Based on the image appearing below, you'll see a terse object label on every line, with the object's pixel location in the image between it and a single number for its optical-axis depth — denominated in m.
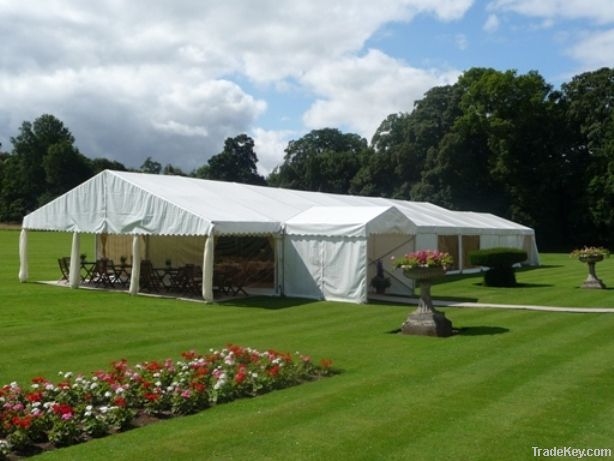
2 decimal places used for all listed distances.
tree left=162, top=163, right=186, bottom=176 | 82.01
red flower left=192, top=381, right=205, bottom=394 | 6.70
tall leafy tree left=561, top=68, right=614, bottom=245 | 46.75
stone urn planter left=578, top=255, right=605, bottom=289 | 19.73
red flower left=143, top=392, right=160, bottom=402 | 6.41
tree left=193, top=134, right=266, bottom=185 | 75.25
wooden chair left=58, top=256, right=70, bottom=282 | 20.41
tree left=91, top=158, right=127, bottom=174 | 79.00
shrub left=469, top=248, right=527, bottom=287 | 21.23
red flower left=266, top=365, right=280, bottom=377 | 7.67
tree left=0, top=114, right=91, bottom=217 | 69.12
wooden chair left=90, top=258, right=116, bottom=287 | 19.89
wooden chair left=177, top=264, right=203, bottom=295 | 17.75
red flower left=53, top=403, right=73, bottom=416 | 5.72
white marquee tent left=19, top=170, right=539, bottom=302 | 16.78
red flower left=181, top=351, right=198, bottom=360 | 7.77
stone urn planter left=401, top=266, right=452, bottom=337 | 11.46
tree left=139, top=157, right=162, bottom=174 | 97.16
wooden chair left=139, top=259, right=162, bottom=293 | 18.52
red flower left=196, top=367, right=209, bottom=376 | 7.13
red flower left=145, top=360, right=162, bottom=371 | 7.12
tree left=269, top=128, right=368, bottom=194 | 62.03
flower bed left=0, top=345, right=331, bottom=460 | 5.63
